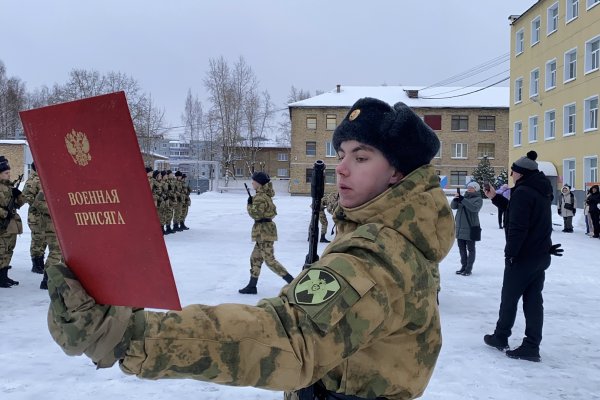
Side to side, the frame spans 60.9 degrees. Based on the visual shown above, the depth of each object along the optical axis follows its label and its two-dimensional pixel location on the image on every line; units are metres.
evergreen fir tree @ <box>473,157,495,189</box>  41.43
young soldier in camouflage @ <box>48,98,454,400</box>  0.99
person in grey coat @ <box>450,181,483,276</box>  9.07
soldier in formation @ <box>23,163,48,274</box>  8.20
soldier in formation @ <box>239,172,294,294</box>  7.55
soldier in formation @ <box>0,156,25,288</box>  7.71
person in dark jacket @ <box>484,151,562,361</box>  4.84
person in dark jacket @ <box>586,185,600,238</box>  15.76
